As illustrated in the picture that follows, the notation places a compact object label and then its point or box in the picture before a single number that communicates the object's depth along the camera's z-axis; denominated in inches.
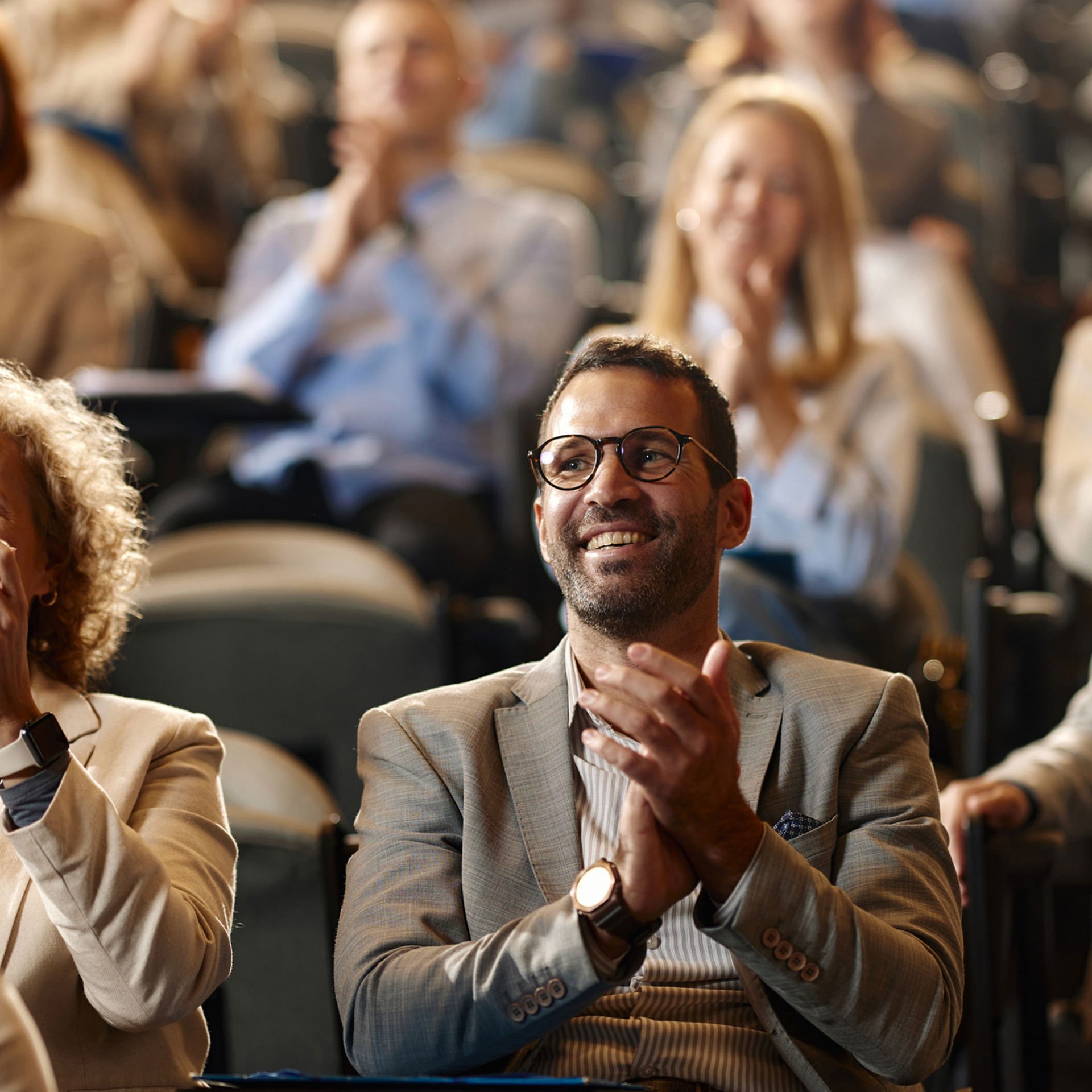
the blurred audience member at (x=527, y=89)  352.8
